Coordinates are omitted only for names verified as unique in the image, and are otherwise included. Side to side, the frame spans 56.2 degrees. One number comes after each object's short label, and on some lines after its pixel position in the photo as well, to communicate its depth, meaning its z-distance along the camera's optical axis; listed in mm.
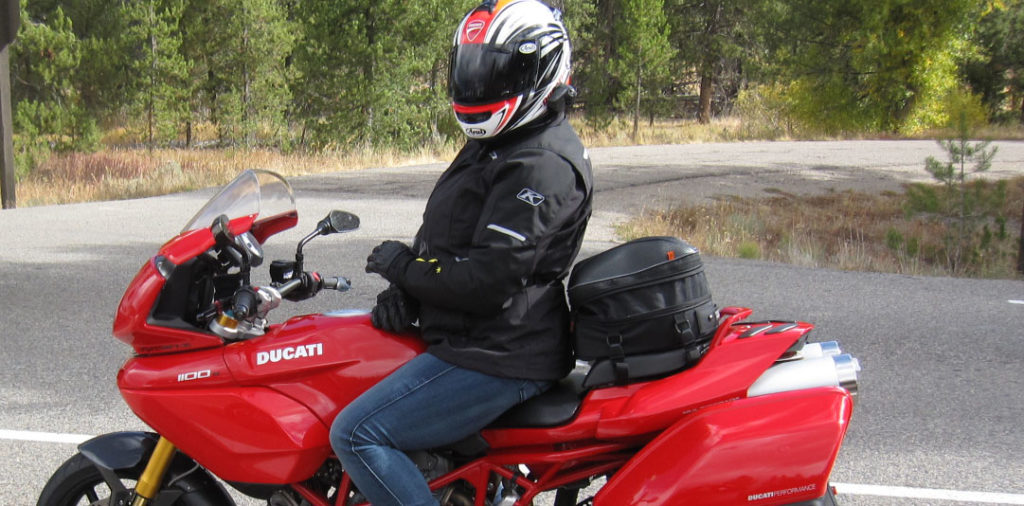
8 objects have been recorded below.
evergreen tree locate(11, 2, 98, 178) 24422
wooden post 14266
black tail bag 2635
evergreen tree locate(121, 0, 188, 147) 28219
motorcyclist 2604
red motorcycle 2480
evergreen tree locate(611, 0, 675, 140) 32062
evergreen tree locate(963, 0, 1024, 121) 32656
